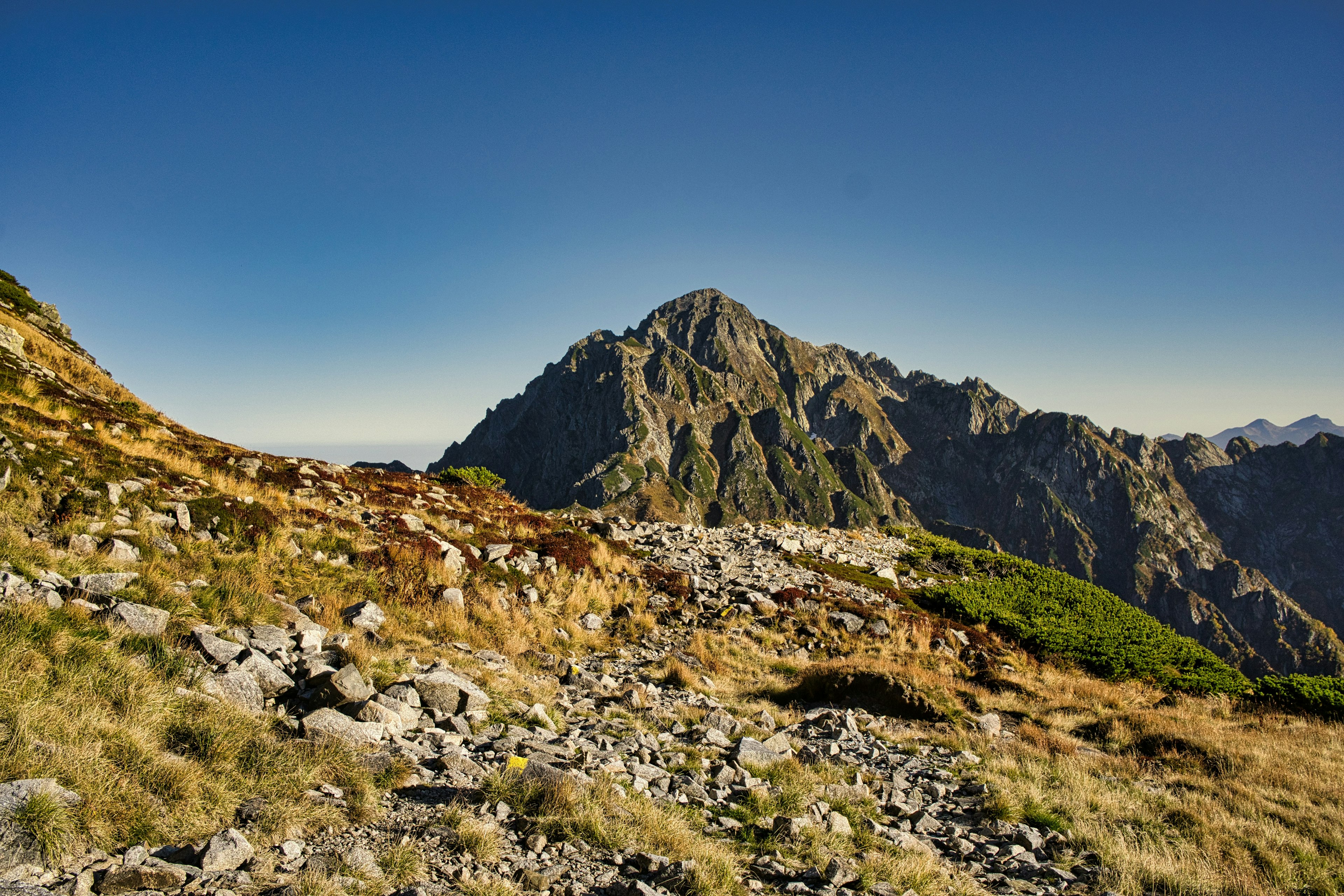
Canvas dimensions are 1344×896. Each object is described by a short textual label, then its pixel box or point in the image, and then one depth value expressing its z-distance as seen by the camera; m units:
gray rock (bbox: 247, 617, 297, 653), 8.36
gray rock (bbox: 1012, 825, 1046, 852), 7.09
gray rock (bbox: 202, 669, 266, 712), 6.66
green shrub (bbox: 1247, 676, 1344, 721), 15.26
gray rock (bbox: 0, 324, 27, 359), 22.31
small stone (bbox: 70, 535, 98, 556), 10.01
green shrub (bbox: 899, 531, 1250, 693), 20.11
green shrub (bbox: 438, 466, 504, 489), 31.34
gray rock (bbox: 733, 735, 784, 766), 8.63
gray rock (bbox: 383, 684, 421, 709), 8.12
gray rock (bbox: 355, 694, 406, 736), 7.15
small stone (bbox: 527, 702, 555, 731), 8.77
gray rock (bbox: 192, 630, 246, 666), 7.42
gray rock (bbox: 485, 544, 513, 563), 17.95
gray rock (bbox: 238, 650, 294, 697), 7.31
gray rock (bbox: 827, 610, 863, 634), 19.34
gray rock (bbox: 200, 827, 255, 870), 4.00
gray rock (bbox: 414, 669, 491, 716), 8.44
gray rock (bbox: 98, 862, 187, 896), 3.59
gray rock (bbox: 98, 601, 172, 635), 7.33
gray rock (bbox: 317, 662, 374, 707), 7.35
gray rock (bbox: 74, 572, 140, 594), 8.23
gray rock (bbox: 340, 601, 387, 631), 11.45
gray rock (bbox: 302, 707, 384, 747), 6.42
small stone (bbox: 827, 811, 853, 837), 6.82
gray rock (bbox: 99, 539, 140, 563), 10.29
